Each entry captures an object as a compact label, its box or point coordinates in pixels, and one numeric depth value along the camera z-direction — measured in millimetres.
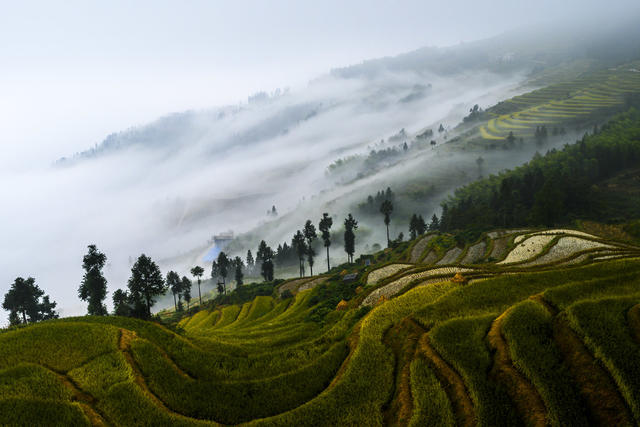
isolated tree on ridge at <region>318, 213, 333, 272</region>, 114000
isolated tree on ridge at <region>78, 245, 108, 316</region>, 58531
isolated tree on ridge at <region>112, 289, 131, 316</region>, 73938
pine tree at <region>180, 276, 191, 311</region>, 129875
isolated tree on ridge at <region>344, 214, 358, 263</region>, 120250
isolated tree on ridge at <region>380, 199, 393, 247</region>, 118438
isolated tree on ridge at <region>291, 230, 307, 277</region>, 122000
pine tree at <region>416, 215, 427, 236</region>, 133525
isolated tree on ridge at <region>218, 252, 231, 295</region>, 137500
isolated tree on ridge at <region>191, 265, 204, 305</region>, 119375
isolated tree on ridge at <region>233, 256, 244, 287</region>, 136138
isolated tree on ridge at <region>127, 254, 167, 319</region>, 53312
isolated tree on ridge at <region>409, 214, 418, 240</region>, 133625
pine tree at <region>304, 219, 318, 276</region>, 114250
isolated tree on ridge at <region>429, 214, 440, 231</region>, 160625
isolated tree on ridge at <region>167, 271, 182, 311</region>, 128850
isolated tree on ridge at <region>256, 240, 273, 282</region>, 127812
